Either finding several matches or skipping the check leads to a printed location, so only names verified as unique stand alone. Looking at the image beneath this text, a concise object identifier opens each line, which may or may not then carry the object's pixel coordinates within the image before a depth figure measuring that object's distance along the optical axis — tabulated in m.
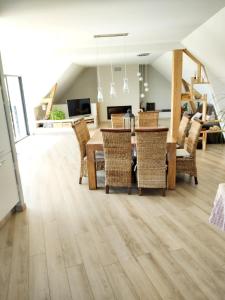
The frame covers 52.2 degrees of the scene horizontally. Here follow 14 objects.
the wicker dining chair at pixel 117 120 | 4.99
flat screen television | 8.89
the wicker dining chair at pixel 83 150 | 3.63
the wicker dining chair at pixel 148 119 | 5.07
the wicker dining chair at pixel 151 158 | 2.98
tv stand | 8.36
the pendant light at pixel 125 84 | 4.47
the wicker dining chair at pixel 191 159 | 3.56
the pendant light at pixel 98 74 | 7.53
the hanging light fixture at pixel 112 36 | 4.04
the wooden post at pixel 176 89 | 5.79
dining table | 3.33
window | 7.41
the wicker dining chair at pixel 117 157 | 3.10
